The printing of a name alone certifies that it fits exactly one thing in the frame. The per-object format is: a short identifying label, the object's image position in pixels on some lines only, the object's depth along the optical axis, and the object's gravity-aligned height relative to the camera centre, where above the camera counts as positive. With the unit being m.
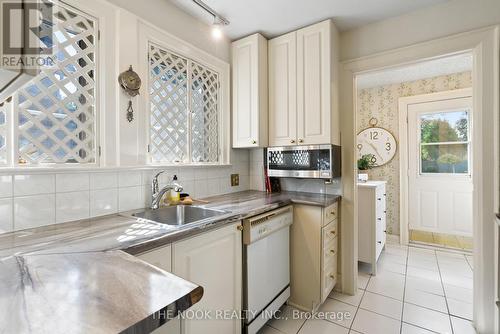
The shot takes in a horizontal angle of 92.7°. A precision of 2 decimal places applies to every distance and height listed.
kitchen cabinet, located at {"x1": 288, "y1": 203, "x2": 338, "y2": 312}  1.88 -0.73
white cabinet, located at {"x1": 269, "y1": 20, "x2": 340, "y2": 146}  2.03 +0.72
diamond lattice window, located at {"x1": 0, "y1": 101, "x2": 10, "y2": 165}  1.10 +0.17
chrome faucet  1.63 -0.16
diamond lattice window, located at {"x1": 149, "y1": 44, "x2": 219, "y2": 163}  1.74 +0.48
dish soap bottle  1.78 -0.21
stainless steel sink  1.62 -0.33
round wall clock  3.61 +0.34
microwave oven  2.02 +0.05
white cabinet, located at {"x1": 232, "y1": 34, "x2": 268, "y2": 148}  2.22 +0.72
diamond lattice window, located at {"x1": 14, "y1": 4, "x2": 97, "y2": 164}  1.17 +0.35
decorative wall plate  1.49 +0.55
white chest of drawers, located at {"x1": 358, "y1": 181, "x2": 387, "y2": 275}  2.49 -0.60
